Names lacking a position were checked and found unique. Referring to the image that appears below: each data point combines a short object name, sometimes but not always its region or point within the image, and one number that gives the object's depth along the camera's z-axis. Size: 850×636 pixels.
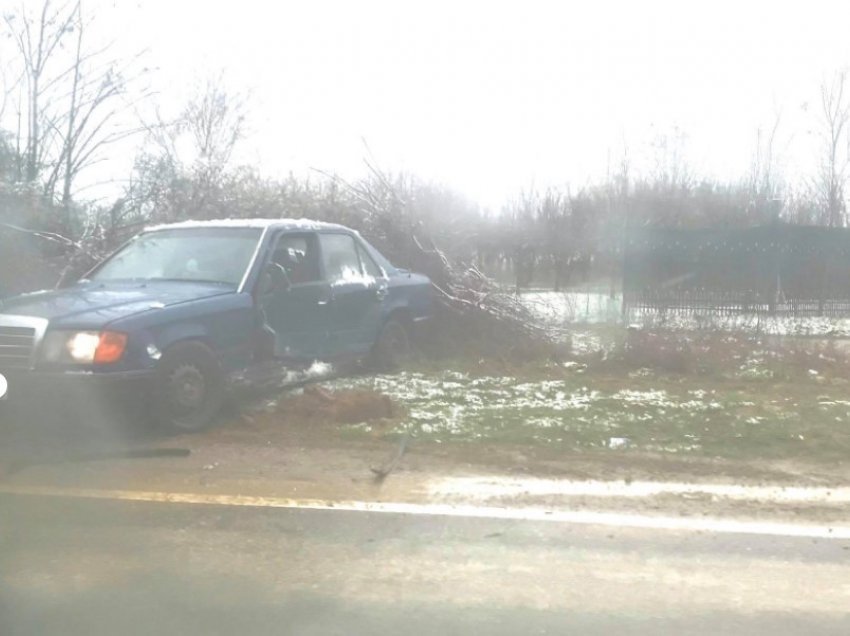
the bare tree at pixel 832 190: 26.89
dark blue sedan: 6.47
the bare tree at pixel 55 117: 16.22
